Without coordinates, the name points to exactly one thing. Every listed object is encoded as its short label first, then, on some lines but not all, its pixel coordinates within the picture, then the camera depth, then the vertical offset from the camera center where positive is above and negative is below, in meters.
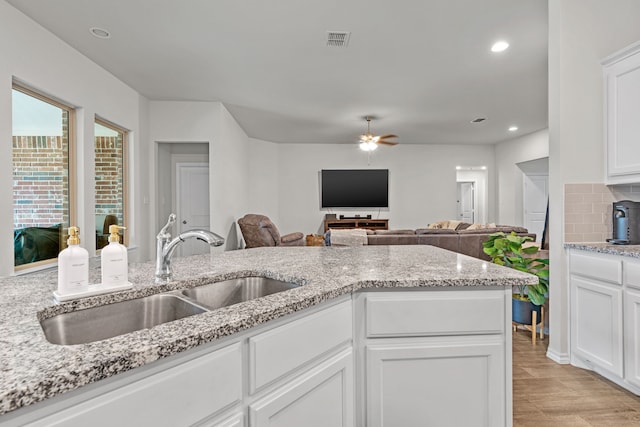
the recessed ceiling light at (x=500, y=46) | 3.41 +1.65
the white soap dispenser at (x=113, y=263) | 1.17 -0.17
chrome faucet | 1.32 -0.12
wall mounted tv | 8.38 +0.60
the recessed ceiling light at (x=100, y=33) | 3.17 +1.67
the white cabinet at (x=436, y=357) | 1.36 -0.57
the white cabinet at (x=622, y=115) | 2.33 +0.67
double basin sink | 1.04 -0.33
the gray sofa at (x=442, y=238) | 4.58 -0.33
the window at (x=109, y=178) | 4.23 +0.46
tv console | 8.16 -0.23
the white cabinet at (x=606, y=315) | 2.04 -0.65
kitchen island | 0.65 -0.34
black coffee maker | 2.41 -0.08
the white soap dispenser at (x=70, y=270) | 1.07 -0.17
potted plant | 2.89 -0.47
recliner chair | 5.34 -0.28
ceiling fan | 6.12 +1.28
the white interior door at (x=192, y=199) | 6.08 +0.25
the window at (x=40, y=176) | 3.02 +0.36
